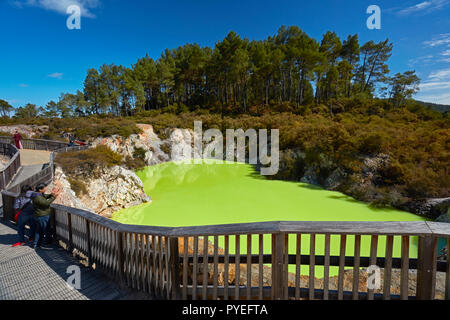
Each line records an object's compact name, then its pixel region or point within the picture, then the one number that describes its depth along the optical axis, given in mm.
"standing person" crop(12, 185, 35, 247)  4816
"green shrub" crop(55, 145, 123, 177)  12438
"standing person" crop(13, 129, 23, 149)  16683
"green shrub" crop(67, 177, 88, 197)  11688
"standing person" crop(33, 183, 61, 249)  4625
